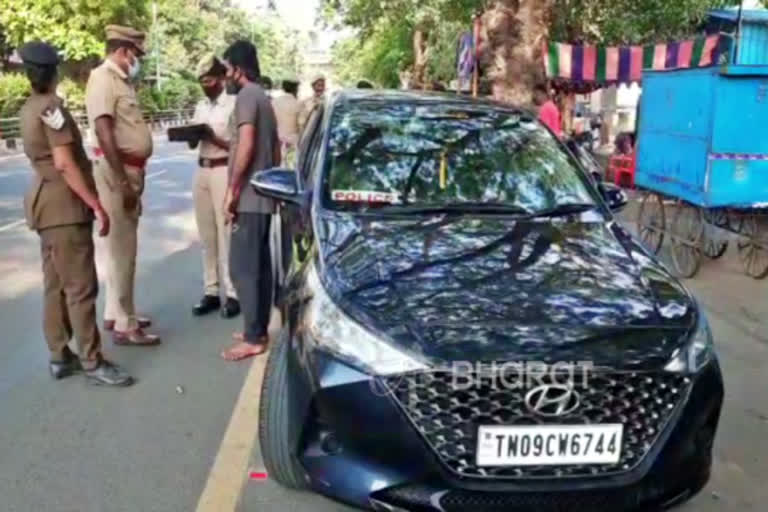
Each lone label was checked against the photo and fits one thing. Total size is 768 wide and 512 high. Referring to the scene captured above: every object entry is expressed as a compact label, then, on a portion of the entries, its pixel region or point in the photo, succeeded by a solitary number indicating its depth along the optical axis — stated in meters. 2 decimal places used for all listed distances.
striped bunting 14.41
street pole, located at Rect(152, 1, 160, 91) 44.56
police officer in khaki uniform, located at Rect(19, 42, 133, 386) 4.30
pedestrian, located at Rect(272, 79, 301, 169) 10.30
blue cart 6.66
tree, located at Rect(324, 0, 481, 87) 19.41
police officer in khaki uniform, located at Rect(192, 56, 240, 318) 5.86
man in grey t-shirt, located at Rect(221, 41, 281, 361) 4.97
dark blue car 2.63
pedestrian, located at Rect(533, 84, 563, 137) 10.87
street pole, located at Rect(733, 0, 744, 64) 11.12
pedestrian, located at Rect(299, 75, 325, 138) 10.77
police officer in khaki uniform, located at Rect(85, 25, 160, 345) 5.01
